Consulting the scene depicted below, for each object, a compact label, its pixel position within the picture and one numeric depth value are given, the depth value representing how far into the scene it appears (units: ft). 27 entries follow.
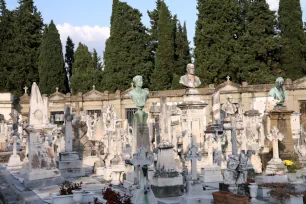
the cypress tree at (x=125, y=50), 129.49
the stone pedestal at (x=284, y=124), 47.80
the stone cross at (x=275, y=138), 42.09
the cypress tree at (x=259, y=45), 113.50
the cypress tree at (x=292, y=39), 112.68
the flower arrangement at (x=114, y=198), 23.30
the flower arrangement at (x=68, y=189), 29.99
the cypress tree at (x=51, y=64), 133.28
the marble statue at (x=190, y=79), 43.29
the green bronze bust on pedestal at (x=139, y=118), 35.86
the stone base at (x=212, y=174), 40.22
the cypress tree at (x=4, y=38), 128.88
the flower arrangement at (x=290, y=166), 43.36
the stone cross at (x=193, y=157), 31.47
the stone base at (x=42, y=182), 38.24
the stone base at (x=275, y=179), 38.45
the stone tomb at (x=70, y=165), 48.49
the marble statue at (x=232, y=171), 30.27
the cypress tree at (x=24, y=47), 131.13
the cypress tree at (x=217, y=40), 114.83
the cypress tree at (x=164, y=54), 127.24
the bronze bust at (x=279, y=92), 48.91
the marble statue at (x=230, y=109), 58.59
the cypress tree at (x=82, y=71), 141.90
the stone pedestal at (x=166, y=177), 34.81
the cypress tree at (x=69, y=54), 171.53
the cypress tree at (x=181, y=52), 137.39
